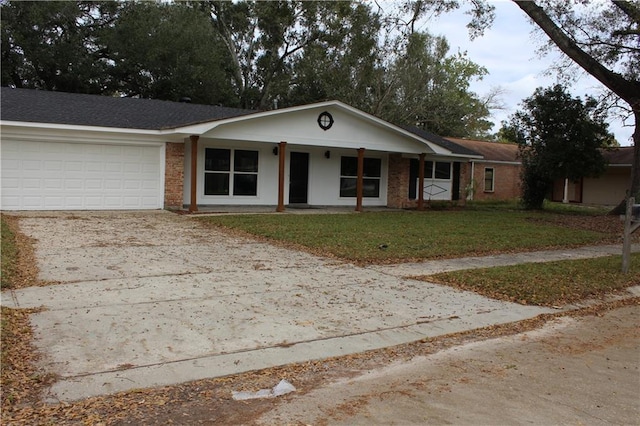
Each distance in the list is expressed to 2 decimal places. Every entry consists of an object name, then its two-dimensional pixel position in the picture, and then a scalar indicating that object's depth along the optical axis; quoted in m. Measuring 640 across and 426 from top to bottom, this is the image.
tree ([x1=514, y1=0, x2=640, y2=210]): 17.05
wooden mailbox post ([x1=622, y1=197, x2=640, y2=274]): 8.91
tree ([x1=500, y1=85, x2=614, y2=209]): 21.09
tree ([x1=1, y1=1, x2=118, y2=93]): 27.38
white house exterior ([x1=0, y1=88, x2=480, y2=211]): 15.31
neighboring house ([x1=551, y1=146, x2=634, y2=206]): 29.78
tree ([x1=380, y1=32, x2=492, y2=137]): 33.43
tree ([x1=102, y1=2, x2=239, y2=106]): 28.94
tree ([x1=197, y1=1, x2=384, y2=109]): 35.12
